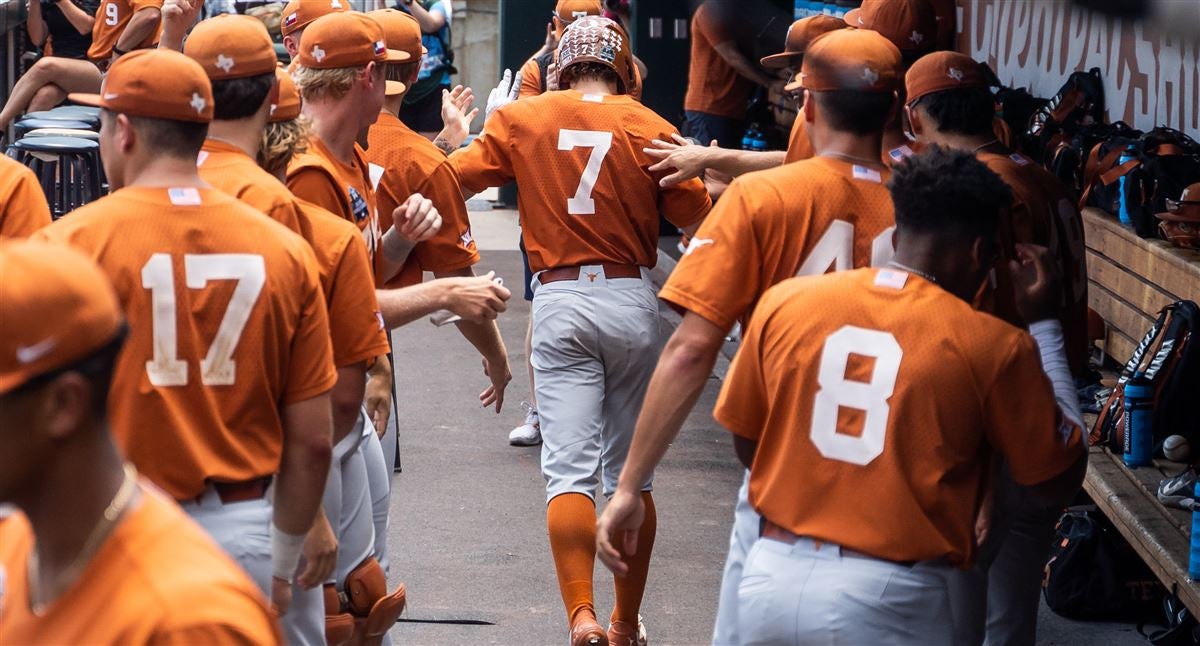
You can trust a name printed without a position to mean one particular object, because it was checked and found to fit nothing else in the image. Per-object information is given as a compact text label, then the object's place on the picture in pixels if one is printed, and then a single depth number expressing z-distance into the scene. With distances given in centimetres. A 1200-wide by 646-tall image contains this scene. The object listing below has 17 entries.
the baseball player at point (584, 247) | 1141
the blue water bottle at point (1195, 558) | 981
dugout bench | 1041
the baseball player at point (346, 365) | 787
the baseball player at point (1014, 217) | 887
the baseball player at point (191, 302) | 681
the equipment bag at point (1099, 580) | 1228
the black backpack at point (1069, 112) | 1595
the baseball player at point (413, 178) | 1073
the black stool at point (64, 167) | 1841
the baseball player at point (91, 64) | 2169
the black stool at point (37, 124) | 1952
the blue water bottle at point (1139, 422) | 1172
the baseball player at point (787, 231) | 798
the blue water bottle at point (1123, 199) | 1364
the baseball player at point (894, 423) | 655
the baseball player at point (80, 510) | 372
